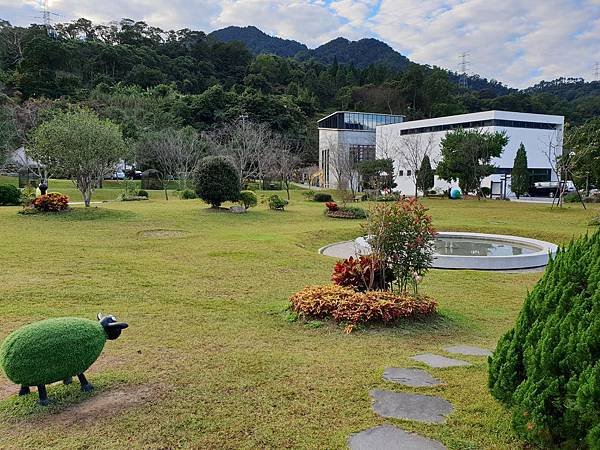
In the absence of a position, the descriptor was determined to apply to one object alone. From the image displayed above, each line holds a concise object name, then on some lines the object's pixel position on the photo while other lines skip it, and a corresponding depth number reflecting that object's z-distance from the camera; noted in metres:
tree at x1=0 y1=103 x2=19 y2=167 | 31.94
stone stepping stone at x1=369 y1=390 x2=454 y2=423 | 3.06
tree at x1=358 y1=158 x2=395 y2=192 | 36.79
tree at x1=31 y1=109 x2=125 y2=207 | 17.08
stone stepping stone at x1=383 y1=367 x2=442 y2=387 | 3.66
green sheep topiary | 3.17
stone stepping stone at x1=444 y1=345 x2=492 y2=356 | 4.63
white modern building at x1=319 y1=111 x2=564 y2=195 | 42.00
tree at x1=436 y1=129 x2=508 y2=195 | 32.34
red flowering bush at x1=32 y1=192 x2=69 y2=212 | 16.69
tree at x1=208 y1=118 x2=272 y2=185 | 39.25
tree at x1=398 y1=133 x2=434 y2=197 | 45.12
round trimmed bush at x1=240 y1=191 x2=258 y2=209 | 20.55
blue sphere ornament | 35.07
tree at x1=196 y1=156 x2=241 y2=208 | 19.66
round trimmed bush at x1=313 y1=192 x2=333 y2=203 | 29.98
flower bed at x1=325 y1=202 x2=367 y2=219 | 20.44
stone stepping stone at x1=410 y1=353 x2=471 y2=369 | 4.16
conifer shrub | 2.23
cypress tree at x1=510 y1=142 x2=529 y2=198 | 35.75
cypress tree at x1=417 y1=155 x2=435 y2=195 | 38.72
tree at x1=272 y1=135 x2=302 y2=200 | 40.34
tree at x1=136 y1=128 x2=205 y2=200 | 36.62
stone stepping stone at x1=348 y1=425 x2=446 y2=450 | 2.67
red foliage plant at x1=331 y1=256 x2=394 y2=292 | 6.51
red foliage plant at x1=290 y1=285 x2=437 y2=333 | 5.62
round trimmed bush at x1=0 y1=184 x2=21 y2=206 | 20.47
